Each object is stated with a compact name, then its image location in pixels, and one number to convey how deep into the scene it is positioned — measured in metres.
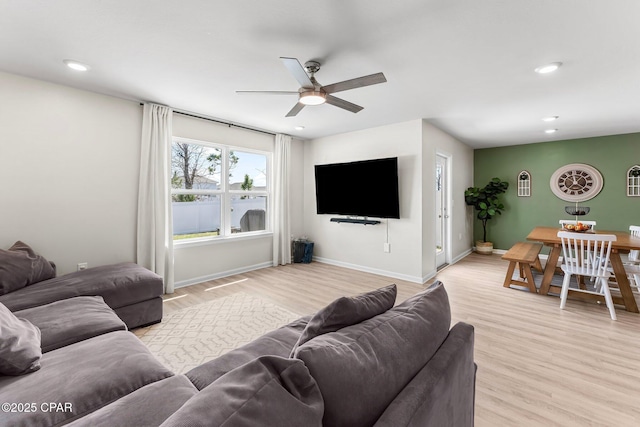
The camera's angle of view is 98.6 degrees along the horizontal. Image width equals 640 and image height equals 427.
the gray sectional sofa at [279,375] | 0.62
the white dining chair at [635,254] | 3.65
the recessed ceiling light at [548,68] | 2.43
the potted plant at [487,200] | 6.12
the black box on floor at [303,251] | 5.39
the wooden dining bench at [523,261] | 3.68
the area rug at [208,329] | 2.31
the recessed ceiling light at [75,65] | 2.46
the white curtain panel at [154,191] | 3.52
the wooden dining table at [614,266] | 3.08
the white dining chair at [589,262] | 2.91
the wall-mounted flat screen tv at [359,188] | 4.27
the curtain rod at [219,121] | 3.89
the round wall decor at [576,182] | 5.32
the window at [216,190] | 4.08
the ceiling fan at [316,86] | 2.05
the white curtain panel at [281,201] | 5.13
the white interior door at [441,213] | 5.20
